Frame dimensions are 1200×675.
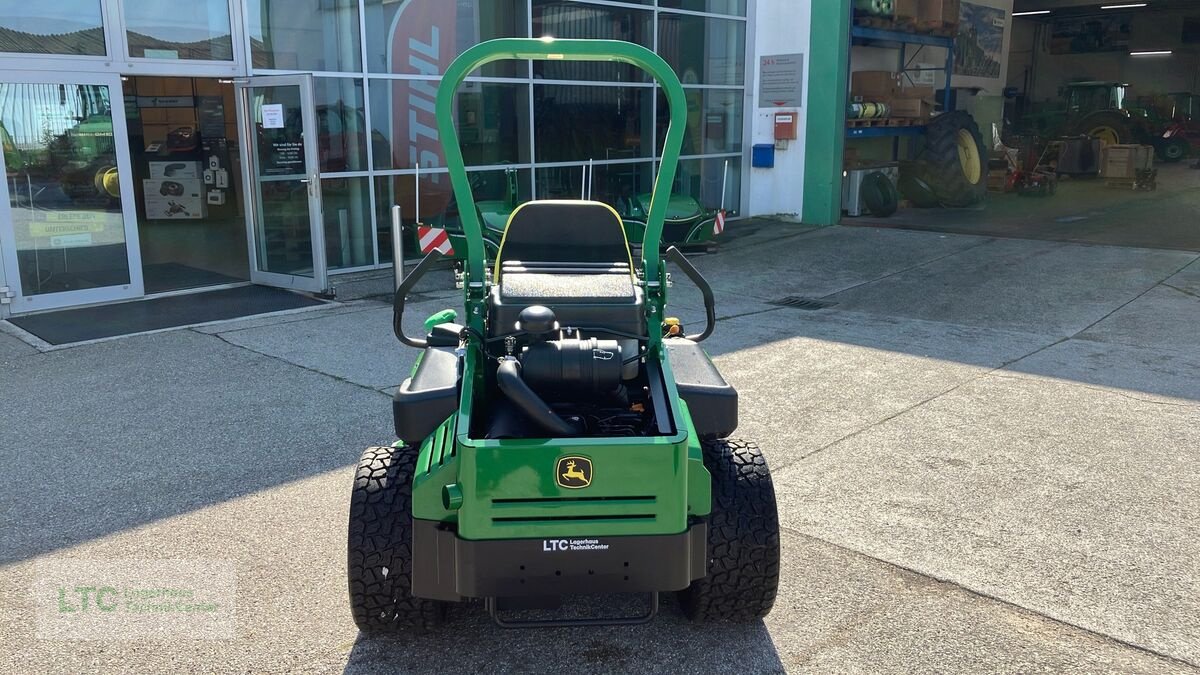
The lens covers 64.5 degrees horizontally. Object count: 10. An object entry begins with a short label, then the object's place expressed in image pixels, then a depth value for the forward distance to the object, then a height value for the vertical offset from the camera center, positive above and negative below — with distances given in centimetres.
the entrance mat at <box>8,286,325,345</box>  712 -142
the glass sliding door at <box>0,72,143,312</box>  747 -47
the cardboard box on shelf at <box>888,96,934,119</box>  1438 +43
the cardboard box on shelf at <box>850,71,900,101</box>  1412 +74
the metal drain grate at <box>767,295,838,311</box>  839 -146
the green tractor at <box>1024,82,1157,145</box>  2106 +44
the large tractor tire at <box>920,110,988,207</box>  1452 -36
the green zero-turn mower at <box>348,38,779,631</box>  259 -89
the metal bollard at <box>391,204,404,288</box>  680 -74
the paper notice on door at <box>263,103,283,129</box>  845 +17
